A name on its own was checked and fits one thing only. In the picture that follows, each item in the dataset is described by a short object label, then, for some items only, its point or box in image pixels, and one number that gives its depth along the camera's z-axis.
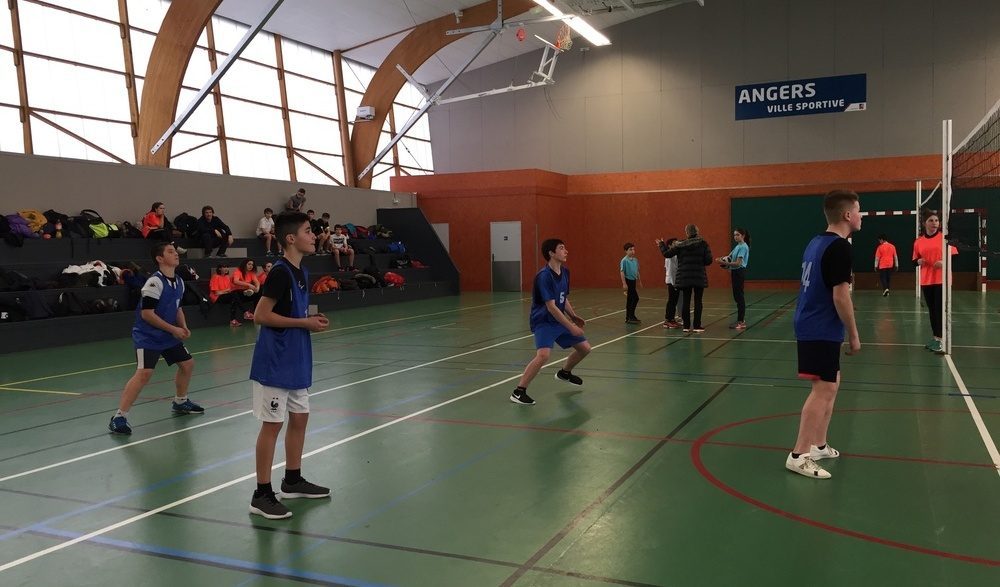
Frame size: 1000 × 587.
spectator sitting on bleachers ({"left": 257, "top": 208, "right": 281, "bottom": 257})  21.02
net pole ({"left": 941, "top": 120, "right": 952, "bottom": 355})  9.98
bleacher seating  13.53
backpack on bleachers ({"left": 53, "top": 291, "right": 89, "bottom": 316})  14.18
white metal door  27.59
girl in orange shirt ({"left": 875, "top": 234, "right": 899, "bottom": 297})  21.92
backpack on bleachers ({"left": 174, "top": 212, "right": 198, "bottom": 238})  18.48
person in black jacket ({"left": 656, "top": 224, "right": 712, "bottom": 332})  13.26
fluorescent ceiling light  19.14
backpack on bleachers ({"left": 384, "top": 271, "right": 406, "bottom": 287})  23.25
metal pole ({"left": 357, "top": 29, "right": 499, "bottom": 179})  25.81
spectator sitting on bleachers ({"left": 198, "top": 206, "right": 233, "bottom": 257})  18.41
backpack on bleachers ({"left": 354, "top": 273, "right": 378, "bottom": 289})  21.95
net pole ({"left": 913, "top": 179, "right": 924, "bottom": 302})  20.84
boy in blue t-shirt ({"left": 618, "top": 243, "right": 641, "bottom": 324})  15.52
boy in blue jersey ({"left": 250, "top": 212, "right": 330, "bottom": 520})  4.52
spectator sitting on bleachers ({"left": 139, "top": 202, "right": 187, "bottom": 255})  17.49
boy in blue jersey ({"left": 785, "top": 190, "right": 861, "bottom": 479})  4.86
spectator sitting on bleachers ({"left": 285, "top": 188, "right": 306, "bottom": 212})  22.20
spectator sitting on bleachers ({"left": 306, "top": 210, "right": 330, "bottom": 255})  21.88
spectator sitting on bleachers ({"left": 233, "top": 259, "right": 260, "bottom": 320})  17.25
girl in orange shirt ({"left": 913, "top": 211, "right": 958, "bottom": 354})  10.09
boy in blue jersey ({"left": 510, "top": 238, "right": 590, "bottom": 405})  7.51
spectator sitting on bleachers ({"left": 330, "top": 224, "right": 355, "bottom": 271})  22.13
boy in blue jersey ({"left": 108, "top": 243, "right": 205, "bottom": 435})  6.79
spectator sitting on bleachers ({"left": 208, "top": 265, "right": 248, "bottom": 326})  17.02
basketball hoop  24.38
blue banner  22.58
